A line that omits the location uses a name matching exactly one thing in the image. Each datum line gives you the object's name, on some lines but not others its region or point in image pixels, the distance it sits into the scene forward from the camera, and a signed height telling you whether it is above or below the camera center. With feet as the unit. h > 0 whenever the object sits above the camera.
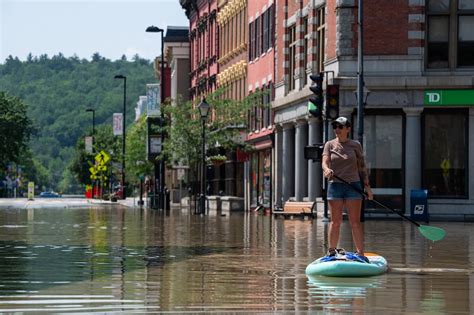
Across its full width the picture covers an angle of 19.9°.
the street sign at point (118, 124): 488.44 +26.49
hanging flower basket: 214.73 +6.09
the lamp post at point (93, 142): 509.88 +20.97
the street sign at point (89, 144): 502.21 +19.45
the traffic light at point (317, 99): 123.65 +9.04
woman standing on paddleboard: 58.75 +0.65
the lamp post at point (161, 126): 231.30 +12.24
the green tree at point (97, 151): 479.41 +17.78
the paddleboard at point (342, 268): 55.47 -2.91
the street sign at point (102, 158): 446.19 +12.67
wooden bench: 158.30 -1.38
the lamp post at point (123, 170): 366.67 +7.55
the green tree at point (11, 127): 403.13 +20.65
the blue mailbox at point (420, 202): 144.46 -0.39
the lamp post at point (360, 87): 134.62 +11.37
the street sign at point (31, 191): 426.92 +1.49
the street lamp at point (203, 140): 189.57 +8.06
